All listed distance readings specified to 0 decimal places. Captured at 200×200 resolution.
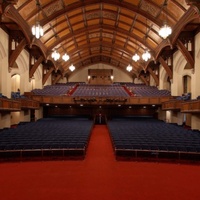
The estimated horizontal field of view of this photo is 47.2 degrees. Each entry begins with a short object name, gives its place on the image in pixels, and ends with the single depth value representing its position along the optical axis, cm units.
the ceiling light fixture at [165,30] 922
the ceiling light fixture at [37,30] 913
